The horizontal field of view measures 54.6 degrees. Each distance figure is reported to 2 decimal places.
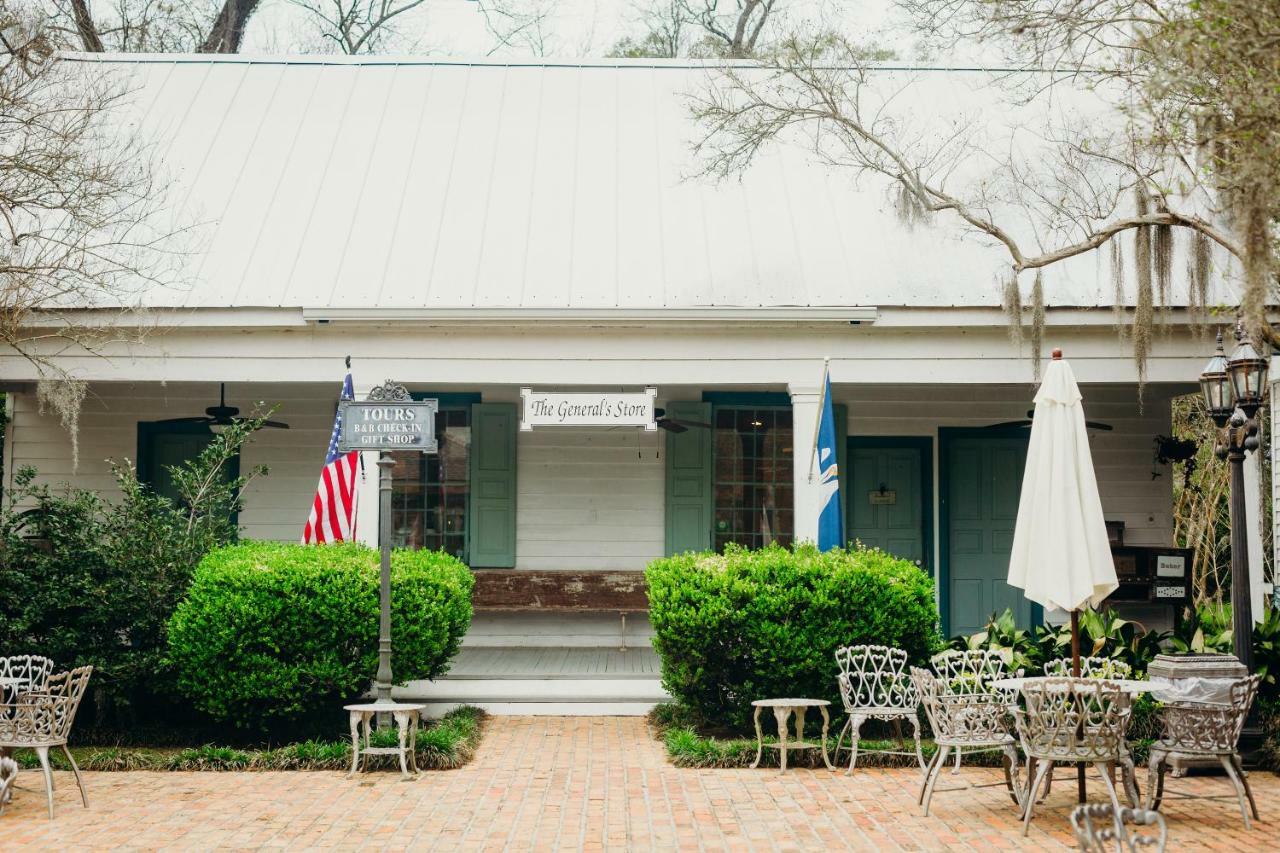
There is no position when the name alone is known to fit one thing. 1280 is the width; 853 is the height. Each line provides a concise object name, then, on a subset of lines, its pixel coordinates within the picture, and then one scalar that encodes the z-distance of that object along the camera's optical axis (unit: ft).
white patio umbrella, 22.80
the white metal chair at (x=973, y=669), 25.84
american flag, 31.53
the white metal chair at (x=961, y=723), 22.88
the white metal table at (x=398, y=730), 25.75
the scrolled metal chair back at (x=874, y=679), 26.50
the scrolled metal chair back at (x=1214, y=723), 22.24
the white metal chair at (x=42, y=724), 23.17
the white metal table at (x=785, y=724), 26.05
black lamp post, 25.18
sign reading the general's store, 32.35
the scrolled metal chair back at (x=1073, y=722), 21.17
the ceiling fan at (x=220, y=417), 38.60
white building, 33.60
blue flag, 30.71
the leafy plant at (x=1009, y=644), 28.09
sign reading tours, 28.02
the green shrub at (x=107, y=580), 28.84
